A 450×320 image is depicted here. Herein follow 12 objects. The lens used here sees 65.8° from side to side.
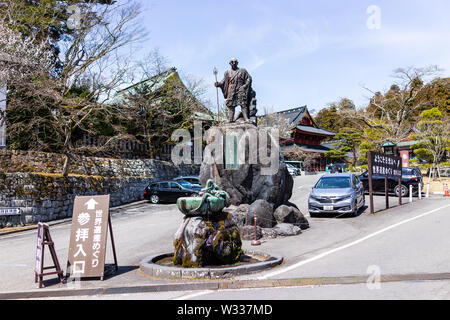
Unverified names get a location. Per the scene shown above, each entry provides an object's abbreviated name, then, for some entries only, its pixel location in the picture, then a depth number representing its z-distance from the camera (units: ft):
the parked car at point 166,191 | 63.93
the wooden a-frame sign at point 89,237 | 19.93
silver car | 39.91
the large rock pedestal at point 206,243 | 20.59
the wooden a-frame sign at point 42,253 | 19.06
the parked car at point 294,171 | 116.78
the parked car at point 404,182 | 60.08
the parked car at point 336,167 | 132.36
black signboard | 43.21
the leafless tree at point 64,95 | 55.52
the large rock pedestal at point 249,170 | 35.29
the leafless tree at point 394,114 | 118.73
